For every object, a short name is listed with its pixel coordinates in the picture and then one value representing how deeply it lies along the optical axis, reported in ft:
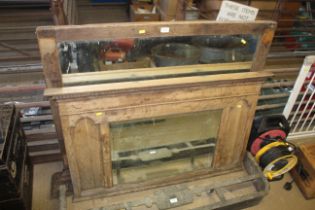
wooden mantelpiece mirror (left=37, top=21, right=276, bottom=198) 3.92
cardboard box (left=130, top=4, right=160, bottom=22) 9.94
